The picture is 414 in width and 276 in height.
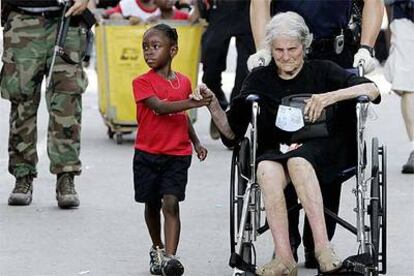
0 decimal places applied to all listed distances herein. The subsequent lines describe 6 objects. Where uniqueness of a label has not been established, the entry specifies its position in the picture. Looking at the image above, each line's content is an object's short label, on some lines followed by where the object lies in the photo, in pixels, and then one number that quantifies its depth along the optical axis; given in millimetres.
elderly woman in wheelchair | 10404
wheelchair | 10209
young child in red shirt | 11085
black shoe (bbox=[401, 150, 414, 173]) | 16375
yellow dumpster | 18555
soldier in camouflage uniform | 13551
